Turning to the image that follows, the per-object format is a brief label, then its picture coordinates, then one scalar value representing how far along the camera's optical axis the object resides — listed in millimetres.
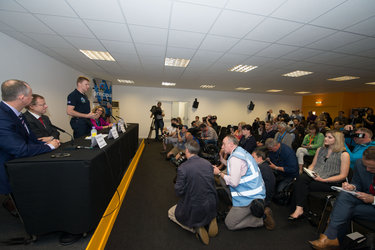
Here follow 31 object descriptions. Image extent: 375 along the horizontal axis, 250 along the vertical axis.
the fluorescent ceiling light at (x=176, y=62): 3702
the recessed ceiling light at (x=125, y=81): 6335
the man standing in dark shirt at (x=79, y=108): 2188
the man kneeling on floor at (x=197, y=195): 1503
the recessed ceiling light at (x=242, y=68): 3957
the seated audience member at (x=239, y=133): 4198
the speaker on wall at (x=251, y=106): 8961
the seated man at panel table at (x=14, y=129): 1156
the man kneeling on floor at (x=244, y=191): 1636
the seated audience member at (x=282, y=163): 2205
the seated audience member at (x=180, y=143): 3927
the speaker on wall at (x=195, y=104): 8172
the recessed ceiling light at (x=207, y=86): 6951
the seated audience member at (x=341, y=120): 5420
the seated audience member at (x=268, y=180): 1878
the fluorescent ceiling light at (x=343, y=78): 4690
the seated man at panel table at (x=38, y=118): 1930
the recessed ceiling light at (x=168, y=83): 6721
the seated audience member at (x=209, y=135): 4247
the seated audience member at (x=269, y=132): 3944
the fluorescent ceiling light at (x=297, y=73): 4290
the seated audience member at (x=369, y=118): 5197
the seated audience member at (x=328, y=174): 1822
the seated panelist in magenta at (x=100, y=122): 3064
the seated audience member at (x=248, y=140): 3111
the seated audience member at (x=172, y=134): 4273
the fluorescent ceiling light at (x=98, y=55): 3365
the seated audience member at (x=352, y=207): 1398
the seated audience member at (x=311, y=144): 3167
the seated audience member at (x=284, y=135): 3268
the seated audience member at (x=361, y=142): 1937
